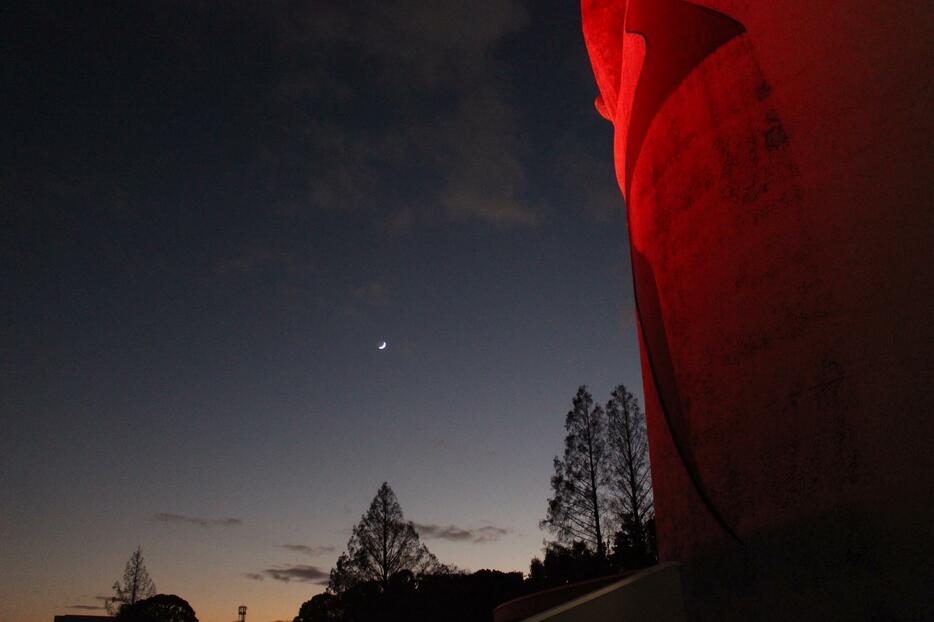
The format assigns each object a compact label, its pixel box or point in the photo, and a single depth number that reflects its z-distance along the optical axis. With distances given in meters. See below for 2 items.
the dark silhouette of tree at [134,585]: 35.06
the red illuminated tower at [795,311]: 4.46
